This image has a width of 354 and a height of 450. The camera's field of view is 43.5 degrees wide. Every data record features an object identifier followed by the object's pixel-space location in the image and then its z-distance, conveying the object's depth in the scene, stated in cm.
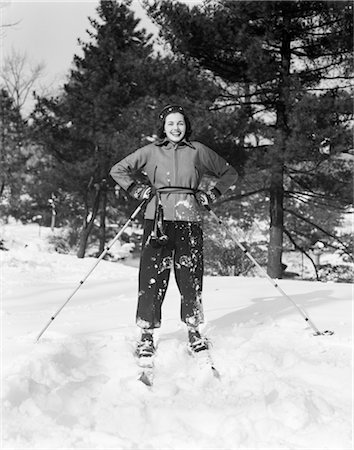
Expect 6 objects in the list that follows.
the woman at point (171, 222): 341
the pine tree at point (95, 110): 1699
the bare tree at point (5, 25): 1345
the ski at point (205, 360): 304
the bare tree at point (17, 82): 2620
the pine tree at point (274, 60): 1038
